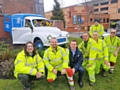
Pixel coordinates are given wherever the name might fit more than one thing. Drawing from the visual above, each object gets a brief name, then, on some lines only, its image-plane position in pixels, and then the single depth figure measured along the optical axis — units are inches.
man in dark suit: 98.5
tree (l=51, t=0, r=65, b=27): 703.9
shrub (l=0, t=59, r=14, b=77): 116.0
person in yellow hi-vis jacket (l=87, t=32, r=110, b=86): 105.3
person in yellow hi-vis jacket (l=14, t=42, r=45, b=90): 87.2
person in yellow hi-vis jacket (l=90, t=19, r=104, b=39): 150.1
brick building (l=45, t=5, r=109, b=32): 978.0
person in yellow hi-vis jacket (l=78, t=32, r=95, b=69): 112.2
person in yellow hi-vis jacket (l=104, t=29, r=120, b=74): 121.7
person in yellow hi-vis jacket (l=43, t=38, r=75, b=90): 95.0
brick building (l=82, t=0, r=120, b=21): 1184.3
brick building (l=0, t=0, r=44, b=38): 526.8
